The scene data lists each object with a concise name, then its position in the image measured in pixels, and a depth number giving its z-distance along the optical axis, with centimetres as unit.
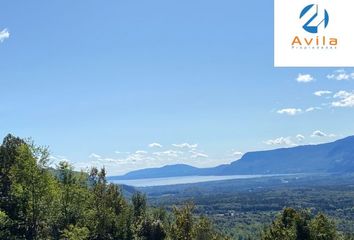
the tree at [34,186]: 5250
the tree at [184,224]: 5669
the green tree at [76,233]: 5541
